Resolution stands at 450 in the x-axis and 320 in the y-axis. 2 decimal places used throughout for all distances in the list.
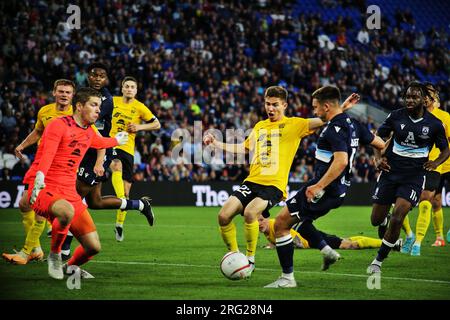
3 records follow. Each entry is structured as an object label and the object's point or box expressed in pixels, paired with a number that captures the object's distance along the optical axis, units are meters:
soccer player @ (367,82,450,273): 10.55
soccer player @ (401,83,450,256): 12.54
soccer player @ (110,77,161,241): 14.86
